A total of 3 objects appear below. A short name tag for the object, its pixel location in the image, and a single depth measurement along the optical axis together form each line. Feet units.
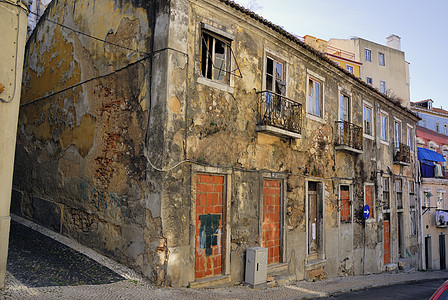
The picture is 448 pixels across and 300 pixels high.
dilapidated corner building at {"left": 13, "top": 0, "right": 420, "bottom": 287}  26.08
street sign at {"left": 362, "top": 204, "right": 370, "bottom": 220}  48.37
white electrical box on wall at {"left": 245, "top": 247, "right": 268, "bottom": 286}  29.12
